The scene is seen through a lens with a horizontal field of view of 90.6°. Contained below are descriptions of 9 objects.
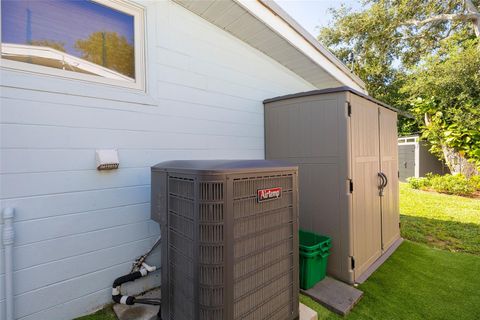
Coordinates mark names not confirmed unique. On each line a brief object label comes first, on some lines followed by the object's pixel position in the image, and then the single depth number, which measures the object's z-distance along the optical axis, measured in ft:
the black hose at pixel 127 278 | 6.62
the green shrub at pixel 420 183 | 27.00
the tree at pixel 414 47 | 25.76
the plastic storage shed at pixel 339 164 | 8.25
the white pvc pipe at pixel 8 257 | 5.11
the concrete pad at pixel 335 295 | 6.94
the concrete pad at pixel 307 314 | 6.21
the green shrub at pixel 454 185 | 23.56
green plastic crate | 7.70
